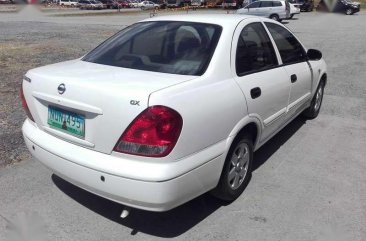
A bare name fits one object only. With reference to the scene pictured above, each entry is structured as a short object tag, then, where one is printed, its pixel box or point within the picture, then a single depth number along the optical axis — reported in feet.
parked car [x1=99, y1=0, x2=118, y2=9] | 185.06
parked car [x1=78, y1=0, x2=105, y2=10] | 177.06
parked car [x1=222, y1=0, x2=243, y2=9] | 131.23
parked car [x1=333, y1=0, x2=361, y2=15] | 111.83
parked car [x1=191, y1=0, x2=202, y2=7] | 151.51
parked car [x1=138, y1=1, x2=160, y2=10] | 178.29
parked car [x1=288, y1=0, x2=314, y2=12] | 114.32
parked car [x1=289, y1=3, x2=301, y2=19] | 95.76
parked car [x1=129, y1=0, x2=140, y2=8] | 191.77
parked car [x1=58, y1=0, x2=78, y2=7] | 183.44
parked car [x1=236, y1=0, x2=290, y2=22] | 88.38
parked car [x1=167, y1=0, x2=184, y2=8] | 163.43
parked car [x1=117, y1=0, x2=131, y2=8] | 190.41
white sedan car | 8.29
